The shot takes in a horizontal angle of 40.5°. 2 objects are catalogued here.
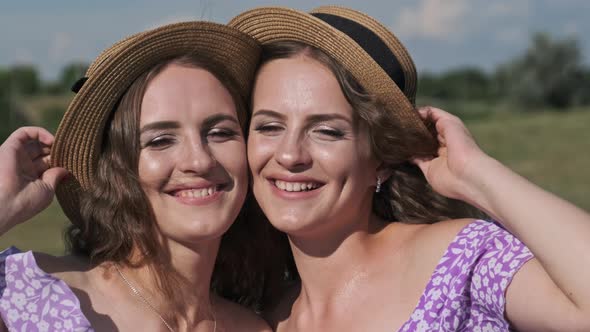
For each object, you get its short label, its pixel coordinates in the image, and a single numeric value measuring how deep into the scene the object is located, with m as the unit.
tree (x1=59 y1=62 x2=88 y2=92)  32.07
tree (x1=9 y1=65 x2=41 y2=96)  32.31
